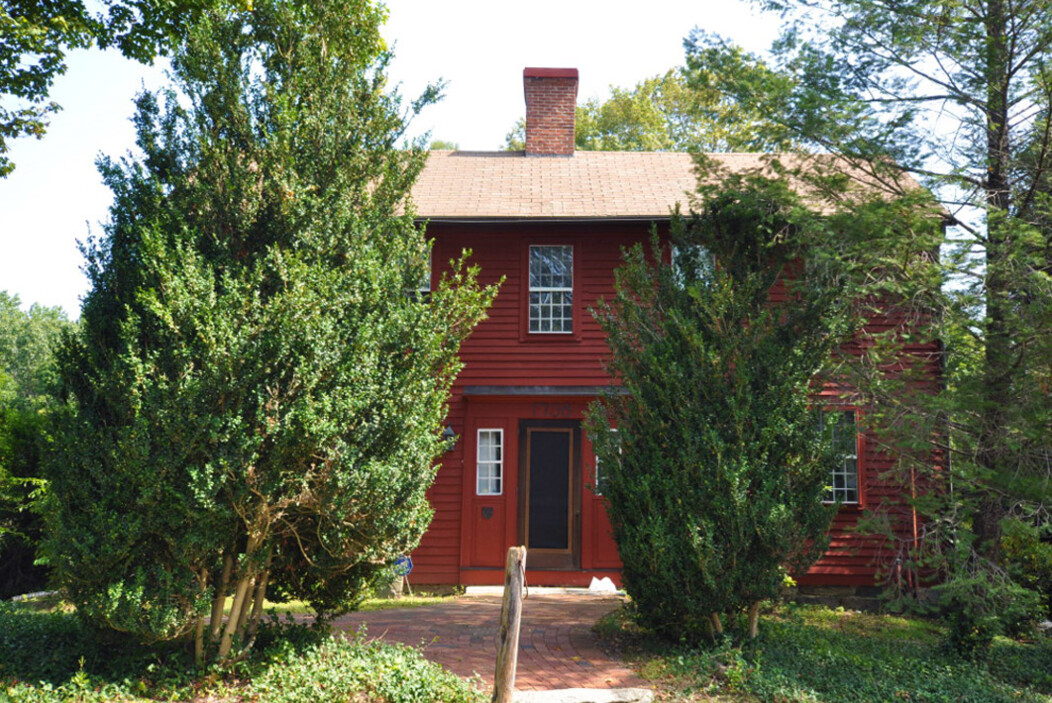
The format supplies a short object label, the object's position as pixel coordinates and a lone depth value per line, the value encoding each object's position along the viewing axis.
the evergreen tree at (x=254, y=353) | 5.84
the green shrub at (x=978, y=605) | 7.72
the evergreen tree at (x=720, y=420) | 7.52
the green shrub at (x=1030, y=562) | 10.56
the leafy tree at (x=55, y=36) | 9.07
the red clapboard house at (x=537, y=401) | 12.45
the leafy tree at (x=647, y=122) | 26.35
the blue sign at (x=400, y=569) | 7.06
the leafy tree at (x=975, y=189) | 7.92
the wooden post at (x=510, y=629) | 5.74
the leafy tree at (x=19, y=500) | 11.45
